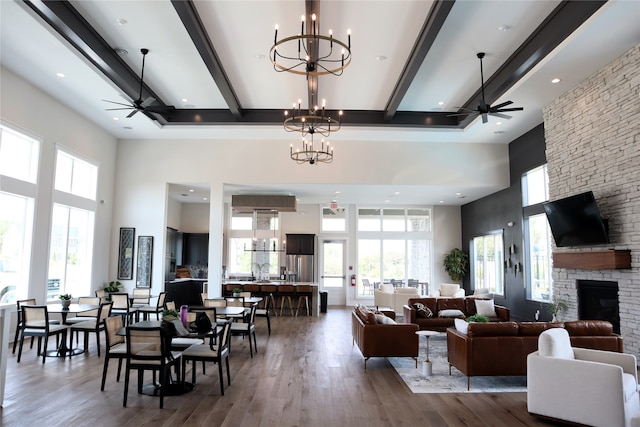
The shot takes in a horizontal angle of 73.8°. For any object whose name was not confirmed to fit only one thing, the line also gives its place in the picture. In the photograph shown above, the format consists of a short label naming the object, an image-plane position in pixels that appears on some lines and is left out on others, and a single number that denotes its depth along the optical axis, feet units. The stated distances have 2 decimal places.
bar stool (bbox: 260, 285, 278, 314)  38.88
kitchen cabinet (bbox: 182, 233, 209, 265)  48.37
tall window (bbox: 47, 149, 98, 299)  29.17
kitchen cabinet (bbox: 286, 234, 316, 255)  48.19
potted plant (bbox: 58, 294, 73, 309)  22.72
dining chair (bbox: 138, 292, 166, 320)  26.89
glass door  49.14
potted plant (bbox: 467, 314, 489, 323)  21.01
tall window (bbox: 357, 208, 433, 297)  49.60
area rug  17.24
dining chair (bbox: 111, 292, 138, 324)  26.84
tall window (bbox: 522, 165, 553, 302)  31.58
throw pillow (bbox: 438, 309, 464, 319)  29.63
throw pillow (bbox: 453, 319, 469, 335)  17.71
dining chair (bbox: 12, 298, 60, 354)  21.97
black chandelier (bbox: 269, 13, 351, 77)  20.89
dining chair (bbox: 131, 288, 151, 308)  30.76
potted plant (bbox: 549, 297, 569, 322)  26.30
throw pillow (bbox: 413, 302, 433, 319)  29.17
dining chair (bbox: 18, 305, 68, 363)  20.70
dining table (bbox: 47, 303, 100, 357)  21.67
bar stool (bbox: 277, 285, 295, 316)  38.96
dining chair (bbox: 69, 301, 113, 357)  21.95
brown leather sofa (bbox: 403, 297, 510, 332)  28.66
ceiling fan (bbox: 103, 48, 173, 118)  23.15
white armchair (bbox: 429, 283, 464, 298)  41.39
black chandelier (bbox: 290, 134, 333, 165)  34.94
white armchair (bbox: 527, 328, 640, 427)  12.65
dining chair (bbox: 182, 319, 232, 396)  15.97
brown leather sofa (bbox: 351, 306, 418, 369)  20.29
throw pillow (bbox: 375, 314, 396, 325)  21.04
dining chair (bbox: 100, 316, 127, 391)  15.80
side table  19.17
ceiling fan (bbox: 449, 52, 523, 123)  23.31
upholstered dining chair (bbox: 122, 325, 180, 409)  14.79
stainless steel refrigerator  47.83
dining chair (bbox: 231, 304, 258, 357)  22.79
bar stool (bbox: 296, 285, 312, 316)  39.14
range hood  39.75
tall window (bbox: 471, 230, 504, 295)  39.27
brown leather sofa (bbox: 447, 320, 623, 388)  17.12
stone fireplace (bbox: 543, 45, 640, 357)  20.67
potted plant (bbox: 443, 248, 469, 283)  47.14
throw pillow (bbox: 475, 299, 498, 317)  29.78
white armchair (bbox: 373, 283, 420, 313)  40.65
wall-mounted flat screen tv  22.39
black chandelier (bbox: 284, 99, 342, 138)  23.49
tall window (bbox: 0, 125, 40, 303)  24.32
